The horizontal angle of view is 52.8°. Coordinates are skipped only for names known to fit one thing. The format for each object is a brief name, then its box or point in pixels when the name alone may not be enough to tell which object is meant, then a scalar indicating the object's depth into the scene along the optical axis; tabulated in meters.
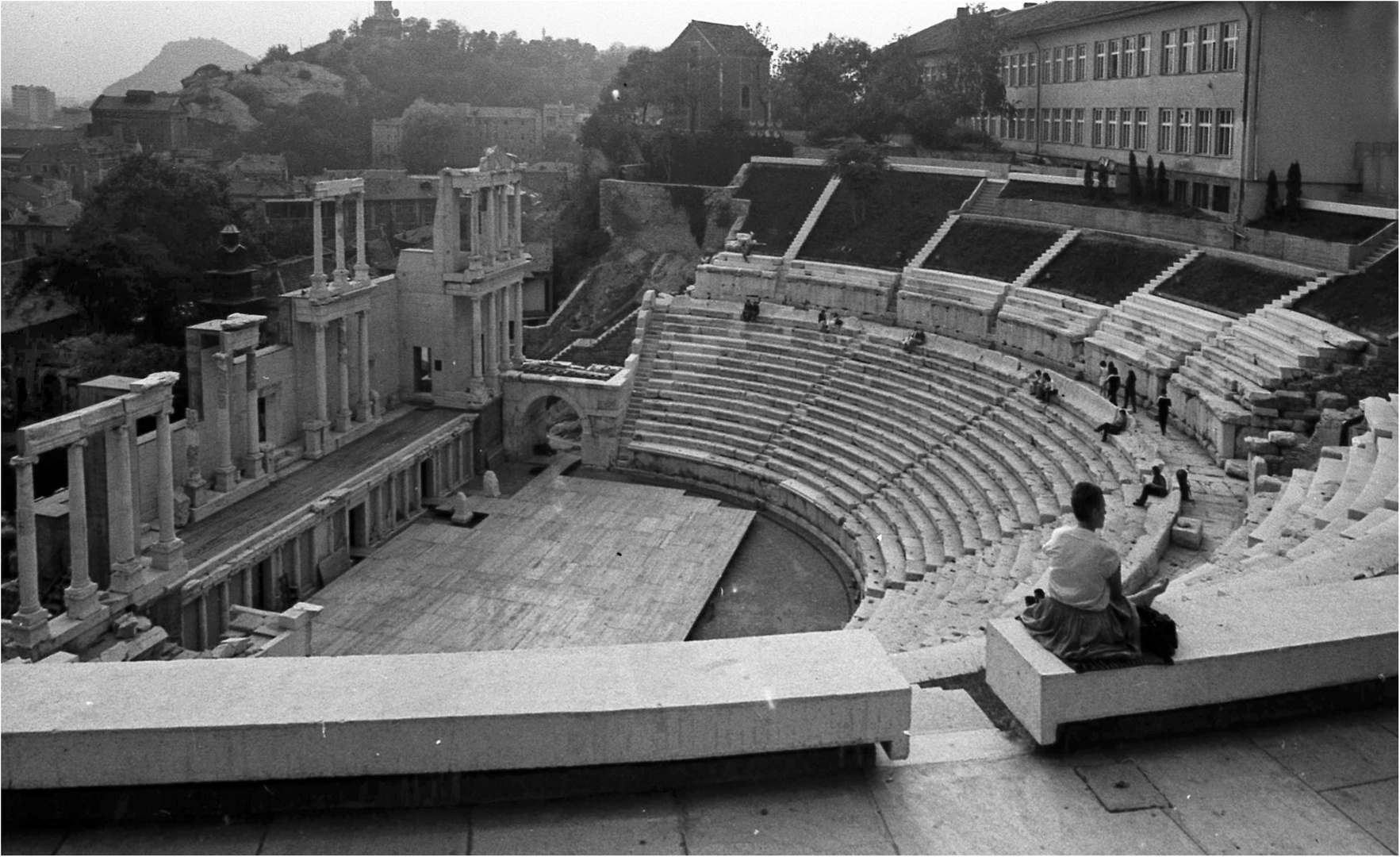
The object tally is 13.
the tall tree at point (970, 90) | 57.97
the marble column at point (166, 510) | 25.86
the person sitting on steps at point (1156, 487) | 24.39
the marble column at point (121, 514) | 24.81
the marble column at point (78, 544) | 23.36
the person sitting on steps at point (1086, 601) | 7.93
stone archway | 39.19
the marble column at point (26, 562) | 22.27
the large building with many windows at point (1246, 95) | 38.25
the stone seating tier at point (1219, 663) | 7.75
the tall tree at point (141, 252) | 42.69
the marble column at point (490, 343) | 40.41
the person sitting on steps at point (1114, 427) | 29.02
